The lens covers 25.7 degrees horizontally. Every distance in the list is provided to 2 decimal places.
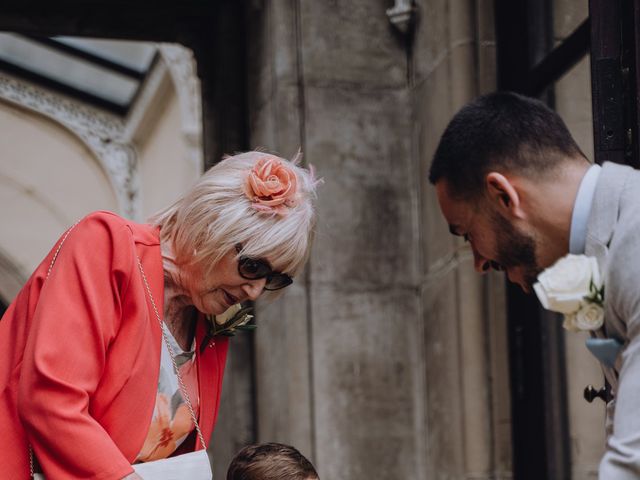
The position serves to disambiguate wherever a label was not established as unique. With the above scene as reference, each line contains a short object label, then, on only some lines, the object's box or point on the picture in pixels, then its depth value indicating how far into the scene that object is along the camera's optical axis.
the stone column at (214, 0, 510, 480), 5.64
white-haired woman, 3.11
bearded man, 2.41
